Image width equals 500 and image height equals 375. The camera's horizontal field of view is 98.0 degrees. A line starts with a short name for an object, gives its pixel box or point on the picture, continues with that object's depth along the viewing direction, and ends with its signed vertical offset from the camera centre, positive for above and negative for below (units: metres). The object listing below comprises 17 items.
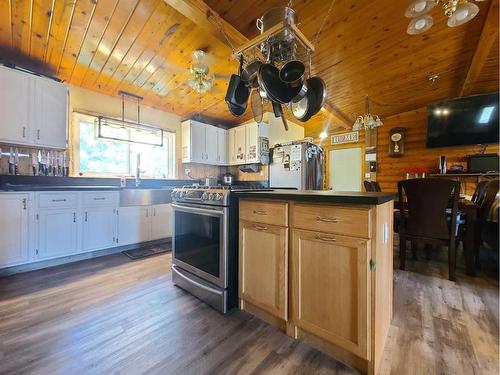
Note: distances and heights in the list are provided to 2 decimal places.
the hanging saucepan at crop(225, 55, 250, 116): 1.69 +0.73
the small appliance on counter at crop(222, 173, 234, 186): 4.72 +0.14
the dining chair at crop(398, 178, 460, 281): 2.07 -0.26
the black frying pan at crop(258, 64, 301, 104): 1.40 +0.65
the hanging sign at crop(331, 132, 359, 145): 5.09 +1.15
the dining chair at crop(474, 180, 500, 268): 1.28 -0.16
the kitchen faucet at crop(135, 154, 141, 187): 3.51 +0.22
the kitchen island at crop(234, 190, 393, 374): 1.04 -0.46
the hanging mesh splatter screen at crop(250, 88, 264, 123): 1.89 +0.72
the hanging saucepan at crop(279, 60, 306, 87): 1.34 +0.70
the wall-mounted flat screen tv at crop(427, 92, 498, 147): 2.50 +0.88
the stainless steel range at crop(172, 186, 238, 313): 1.58 -0.48
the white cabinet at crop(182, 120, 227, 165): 4.07 +0.83
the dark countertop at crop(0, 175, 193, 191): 2.42 +0.04
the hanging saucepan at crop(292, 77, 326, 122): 1.58 +0.65
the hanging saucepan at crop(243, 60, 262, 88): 1.52 +0.82
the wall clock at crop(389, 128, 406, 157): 4.41 +0.91
